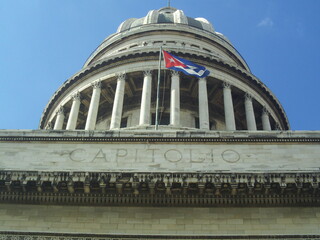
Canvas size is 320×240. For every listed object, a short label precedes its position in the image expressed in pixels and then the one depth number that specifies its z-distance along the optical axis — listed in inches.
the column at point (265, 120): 1503.0
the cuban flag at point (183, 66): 1123.9
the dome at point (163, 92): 1408.7
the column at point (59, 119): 1513.3
